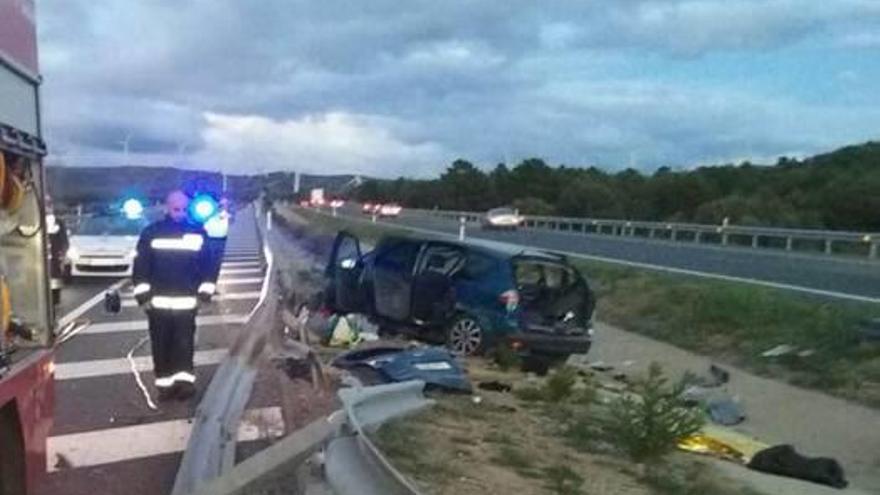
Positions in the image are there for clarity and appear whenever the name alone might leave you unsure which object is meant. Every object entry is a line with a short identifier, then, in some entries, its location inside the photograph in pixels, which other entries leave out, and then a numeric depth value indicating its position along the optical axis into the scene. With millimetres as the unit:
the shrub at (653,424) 8352
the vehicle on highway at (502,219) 65500
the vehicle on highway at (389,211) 87488
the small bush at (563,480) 7137
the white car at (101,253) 22719
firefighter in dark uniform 9672
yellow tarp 10297
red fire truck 4934
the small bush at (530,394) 11656
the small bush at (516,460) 7742
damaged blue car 14117
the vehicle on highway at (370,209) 88281
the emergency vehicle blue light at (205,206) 18141
